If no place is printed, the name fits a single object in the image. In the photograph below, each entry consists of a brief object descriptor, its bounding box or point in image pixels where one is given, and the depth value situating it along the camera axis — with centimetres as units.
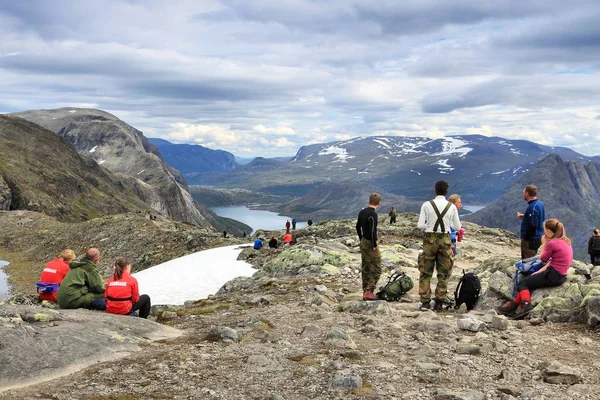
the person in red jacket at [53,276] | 1533
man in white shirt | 1420
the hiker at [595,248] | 2612
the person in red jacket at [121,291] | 1327
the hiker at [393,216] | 5033
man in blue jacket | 1627
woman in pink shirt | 1366
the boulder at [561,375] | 859
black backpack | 1513
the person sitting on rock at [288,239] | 3740
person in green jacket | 1346
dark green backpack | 1634
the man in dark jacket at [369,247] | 1559
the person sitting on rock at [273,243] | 3566
